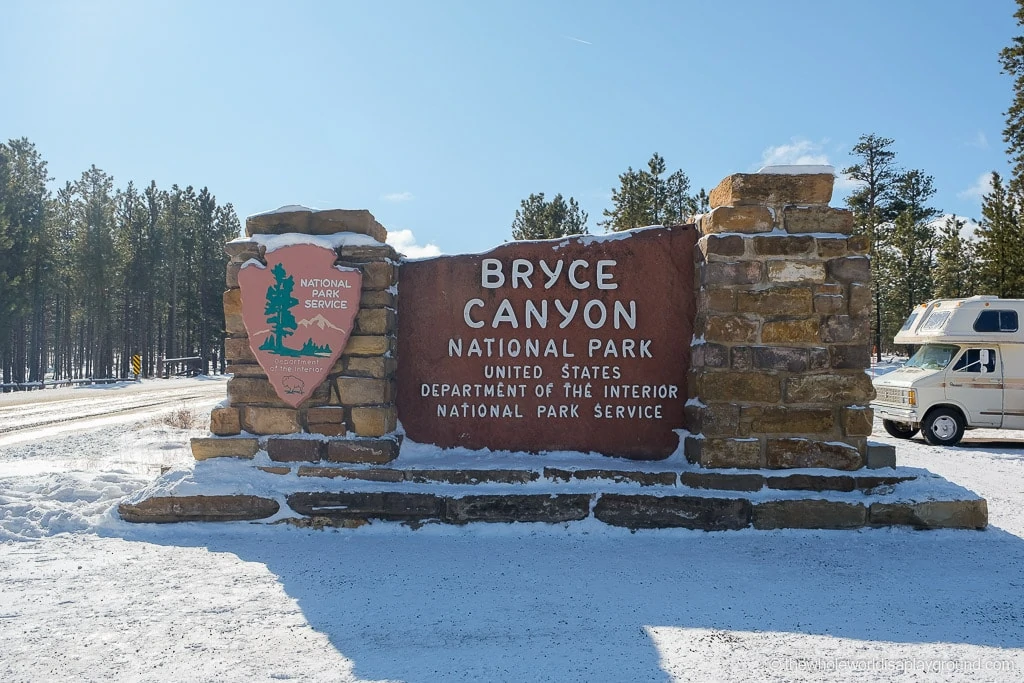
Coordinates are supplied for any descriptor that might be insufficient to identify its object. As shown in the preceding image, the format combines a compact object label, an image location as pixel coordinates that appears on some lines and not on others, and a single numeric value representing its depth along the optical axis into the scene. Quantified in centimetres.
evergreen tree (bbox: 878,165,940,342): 3516
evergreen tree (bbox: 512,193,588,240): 3428
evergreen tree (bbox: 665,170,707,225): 4219
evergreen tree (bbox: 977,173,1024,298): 2088
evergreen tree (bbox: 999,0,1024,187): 2341
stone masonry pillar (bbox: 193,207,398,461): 550
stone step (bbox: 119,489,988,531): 499
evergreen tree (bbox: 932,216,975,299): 3143
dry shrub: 1176
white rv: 1114
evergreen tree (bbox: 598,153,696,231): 3647
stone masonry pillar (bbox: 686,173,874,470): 525
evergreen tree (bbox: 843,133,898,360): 4375
